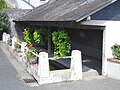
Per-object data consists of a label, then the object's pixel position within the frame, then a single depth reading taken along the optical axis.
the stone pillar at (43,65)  4.31
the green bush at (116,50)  4.73
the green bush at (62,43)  5.06
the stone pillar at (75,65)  4.52
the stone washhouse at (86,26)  4.55
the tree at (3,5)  14.94
